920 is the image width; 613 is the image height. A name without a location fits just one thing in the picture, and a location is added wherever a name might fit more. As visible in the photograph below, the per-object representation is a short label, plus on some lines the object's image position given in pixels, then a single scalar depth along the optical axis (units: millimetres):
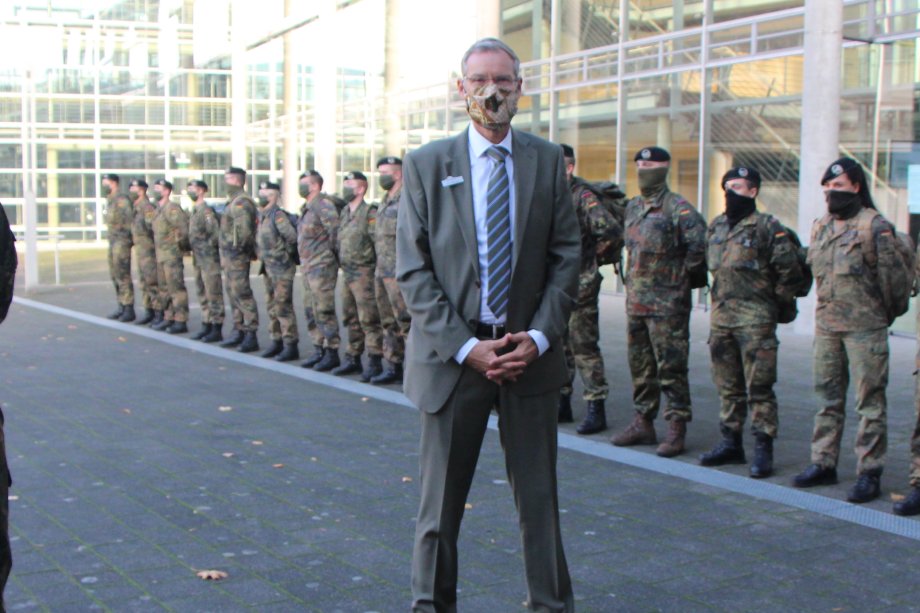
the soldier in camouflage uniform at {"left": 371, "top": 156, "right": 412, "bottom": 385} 10562
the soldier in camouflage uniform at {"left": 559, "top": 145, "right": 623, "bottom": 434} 8141
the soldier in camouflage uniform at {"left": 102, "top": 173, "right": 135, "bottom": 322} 16562
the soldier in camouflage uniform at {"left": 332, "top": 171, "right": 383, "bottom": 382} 11234
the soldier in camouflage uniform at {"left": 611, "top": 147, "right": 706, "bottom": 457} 7445
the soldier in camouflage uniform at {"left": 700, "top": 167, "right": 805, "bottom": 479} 6867
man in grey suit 3791
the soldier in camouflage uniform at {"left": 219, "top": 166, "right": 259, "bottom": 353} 13172
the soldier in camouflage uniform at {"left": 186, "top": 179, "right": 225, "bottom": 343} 14070
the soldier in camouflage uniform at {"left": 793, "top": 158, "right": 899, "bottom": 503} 6277
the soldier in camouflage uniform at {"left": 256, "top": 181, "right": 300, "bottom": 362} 12391
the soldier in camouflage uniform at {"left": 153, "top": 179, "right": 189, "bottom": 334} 15008
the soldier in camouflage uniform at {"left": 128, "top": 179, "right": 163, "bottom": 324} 15820
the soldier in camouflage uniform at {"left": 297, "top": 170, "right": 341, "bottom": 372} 11719
